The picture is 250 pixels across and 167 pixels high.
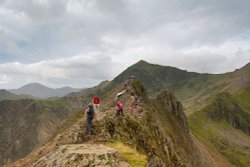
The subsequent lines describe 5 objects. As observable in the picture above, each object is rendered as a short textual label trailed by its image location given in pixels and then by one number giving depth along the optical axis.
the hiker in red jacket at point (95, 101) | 19.35
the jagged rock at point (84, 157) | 12.19
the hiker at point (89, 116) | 17.01
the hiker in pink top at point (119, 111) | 19.72
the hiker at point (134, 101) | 24.53
